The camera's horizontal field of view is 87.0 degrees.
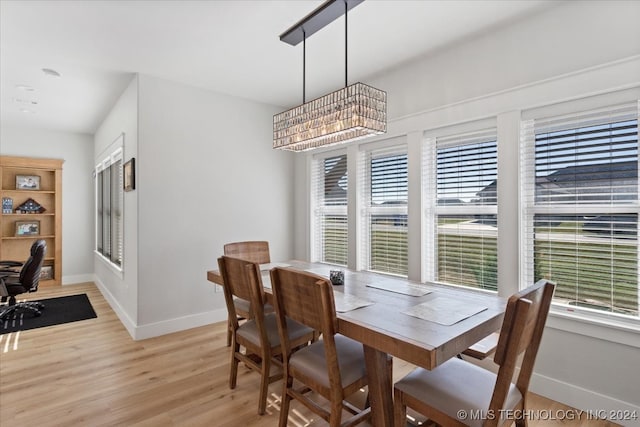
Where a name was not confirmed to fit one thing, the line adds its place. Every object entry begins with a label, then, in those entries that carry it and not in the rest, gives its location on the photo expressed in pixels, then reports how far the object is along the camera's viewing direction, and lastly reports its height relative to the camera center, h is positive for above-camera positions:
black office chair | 3.89 -0.80
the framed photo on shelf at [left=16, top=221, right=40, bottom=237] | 5.53 -0.23
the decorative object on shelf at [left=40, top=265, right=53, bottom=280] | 5.70 -0.99
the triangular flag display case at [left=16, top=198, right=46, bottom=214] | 5.52 +0.12
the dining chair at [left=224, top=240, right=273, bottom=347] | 3.28 -0.39
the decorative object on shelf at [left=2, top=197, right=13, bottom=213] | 5.40 +0.15
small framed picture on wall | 3.48 +0.42
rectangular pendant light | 2.10 +0.67
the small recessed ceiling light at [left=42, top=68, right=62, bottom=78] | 3.31 +1.41
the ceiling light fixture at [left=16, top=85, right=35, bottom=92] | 3.71 +1.41
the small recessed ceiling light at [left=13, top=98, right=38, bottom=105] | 4.17 +1.42
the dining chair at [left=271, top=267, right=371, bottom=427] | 1.59 -0.79
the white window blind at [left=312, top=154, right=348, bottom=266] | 4.04 +0.05
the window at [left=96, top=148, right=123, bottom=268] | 4.28 +0.08
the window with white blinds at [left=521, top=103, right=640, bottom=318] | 2.09 +0.04
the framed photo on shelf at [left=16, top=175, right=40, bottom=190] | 5.53 +0.53
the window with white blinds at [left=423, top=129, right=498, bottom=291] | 2.72 +0.04
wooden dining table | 1.37 -0.52
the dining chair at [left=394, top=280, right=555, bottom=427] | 1.24 -0.79
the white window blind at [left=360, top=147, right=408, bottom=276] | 3.36 +0.03
